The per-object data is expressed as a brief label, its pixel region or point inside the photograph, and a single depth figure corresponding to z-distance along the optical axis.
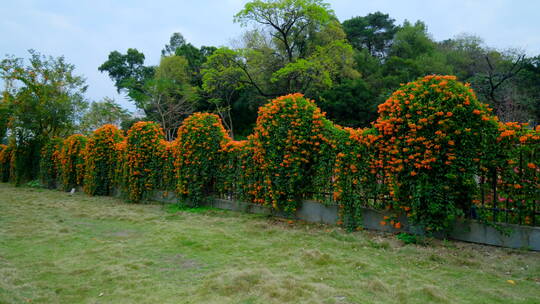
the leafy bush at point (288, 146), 6.66
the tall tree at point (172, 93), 29.45
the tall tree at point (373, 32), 36.91
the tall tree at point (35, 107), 16.36
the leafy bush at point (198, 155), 8.76
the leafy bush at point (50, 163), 15.19
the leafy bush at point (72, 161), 13.50
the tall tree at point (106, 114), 28.09
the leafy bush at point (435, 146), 4.85
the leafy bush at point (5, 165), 19.66
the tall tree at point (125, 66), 45.00
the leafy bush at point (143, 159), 10.25
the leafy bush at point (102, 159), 11.99
